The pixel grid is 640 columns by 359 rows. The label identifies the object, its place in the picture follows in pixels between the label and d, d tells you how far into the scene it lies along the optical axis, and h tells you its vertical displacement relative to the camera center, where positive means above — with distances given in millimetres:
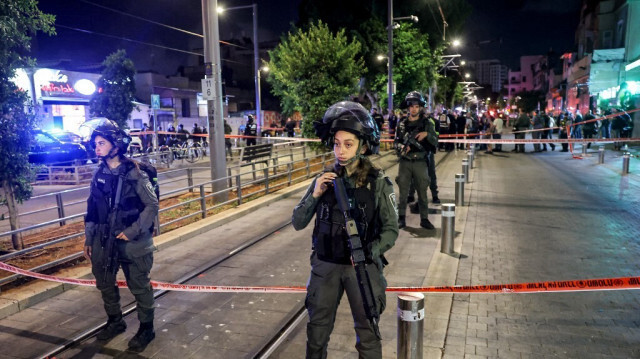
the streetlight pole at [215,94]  9570 +783
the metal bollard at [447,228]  5930 -1394
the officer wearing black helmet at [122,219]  3750 -742
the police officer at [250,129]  21141 +6
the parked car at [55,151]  14204 -605
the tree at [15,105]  5617 +388
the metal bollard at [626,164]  13411 -1306
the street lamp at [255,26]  23172 +5551
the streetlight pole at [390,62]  21688 +3226
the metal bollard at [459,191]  9078 -1390
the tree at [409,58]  27234 +4237
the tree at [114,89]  19016 +1877
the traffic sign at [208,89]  9547 +881
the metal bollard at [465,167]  11594 -1154
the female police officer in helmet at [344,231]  2777 -650
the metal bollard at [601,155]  16250 -1233
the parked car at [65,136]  16900 -105
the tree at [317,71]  14945 +1968
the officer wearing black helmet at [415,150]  7191 -397
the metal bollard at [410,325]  2742 -1257
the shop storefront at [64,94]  23422 +2155
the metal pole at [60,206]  7160 -1163
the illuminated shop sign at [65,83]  23344 +2789
